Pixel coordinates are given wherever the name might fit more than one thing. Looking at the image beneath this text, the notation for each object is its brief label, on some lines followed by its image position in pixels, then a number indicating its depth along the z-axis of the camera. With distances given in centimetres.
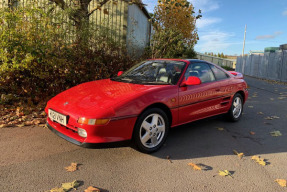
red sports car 287
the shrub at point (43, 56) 500
